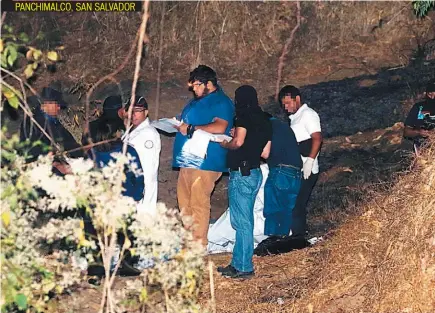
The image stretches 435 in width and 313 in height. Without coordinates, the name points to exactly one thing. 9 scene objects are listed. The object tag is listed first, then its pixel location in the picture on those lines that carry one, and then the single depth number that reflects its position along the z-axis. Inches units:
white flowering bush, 303.4
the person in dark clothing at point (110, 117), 512.4
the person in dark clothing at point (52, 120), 493.9
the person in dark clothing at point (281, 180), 563.9
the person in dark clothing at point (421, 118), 583.9
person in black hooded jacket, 518.1
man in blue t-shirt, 535.8
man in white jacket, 519.1
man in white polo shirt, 583.4
